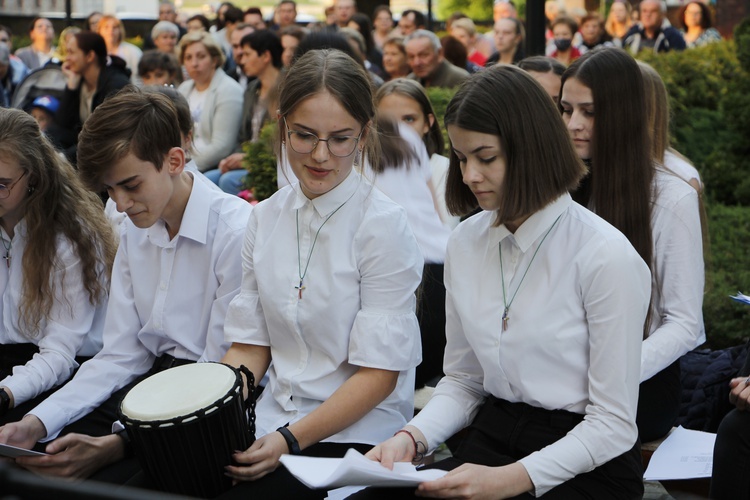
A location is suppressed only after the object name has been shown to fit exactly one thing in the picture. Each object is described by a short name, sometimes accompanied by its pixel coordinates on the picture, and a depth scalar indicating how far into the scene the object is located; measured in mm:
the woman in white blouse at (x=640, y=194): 3166
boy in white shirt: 3096
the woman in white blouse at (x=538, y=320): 2338
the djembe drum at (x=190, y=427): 2436
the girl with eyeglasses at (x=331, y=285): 2727
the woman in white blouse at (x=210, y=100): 7641
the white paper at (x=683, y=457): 2886
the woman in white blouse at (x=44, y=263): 3426
